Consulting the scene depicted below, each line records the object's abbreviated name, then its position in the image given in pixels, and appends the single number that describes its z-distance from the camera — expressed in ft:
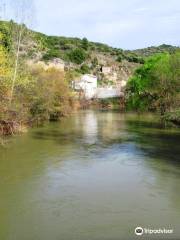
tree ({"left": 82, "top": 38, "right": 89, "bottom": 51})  308.81
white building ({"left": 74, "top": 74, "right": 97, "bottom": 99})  195.33
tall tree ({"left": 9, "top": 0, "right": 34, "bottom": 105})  78.09
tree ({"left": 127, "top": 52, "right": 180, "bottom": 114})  100.40
